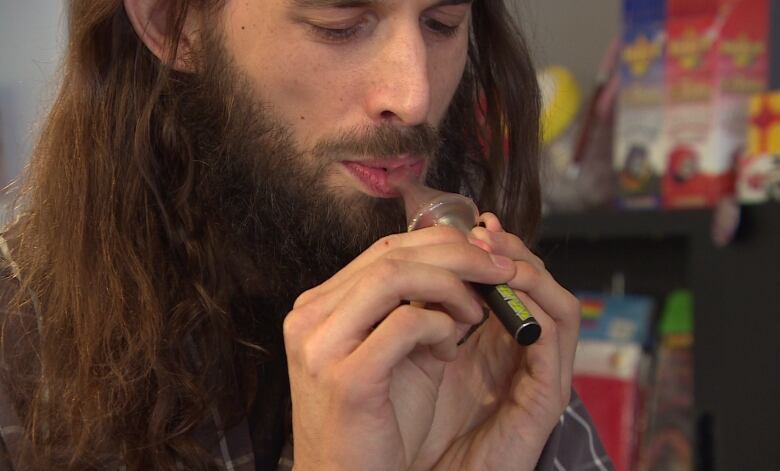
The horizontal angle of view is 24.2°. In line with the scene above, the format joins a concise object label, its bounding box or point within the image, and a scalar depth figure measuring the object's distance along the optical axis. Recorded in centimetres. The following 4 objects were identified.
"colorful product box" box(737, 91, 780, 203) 109
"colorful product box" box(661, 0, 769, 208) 112
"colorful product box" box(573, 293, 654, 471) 119
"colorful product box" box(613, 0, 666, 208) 117
